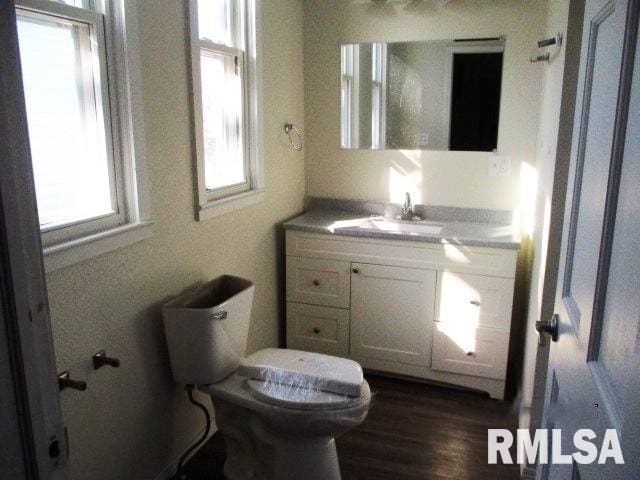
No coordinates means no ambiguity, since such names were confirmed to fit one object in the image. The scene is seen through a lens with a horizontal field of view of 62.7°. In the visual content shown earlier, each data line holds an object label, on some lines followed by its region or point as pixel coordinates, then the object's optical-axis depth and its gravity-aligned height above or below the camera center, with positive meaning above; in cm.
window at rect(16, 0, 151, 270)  149 +5
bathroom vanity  262 -81
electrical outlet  288 -16
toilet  184 -91
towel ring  297 +1
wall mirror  282 +23
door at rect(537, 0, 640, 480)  73 -21
